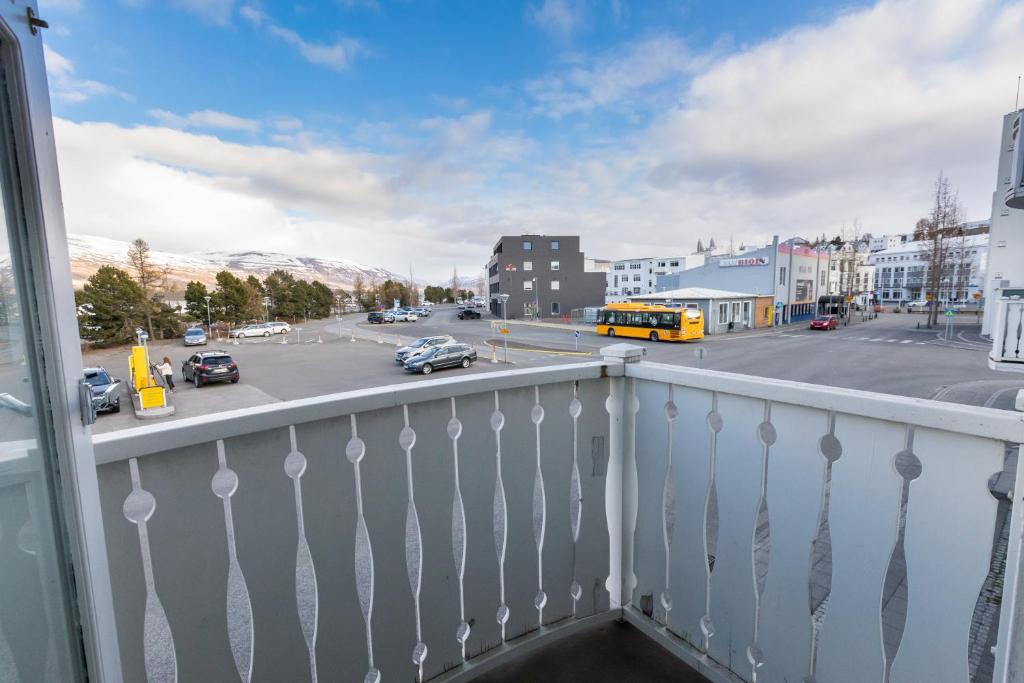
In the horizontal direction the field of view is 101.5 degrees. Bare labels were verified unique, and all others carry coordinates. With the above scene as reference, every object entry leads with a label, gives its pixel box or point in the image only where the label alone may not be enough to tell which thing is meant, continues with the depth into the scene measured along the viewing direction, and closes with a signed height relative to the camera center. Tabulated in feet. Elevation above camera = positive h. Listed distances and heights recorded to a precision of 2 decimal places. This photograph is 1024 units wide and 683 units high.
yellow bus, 64.80 -4.67
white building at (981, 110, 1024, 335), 37.96 +4.14
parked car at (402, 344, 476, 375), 46.16 -6.69
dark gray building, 133.49 +6.45
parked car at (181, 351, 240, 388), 41.45 -6.16
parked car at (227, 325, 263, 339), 91.40 -5.89
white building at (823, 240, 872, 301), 118.52 +5.35
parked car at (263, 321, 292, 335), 98.63 -5.63
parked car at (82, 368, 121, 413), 29.25 -5.52
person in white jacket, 37.60 -6.06
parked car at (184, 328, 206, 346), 73.41 -5.54
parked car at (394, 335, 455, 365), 51.24 -6.08
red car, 82.07 -6.63
